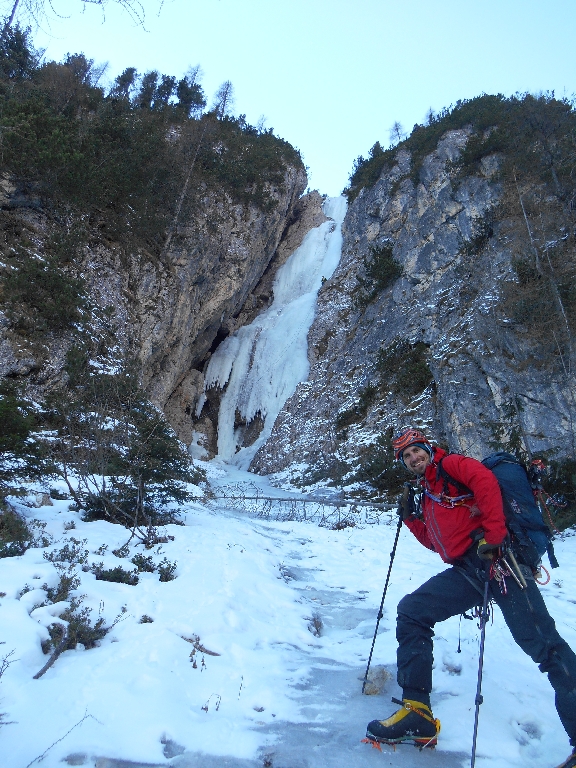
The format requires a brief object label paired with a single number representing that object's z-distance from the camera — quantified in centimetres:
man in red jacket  254
